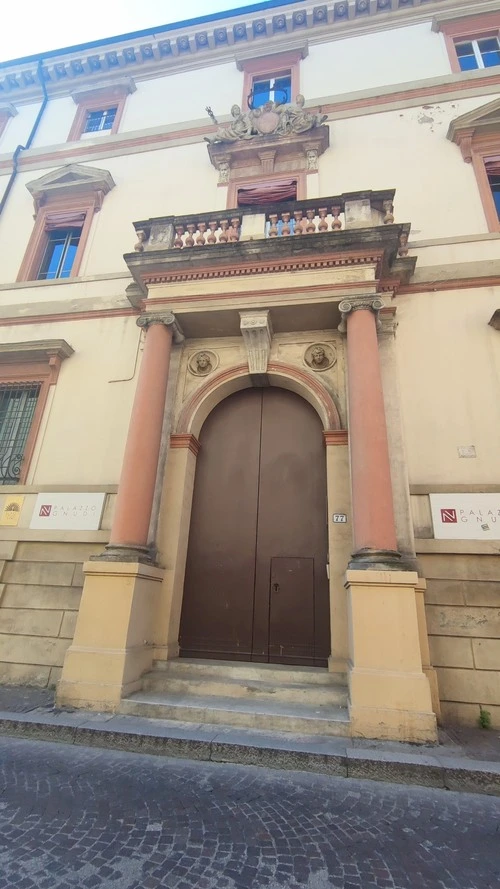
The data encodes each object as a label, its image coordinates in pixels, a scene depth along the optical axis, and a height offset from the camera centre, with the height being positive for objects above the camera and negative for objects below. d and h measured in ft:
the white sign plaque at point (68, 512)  22.21 +5.48
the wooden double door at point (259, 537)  20.25 +4.57
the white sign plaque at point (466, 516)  18.48 +5.16
